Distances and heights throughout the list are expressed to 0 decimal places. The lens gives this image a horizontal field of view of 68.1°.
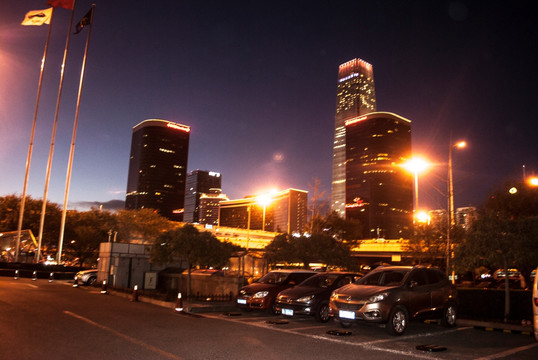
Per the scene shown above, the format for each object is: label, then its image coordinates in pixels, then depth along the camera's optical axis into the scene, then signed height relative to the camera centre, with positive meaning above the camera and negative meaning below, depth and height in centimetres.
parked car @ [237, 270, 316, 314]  1380 -129
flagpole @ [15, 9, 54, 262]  3344 +798
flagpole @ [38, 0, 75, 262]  3359 +1033
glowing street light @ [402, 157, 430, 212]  2198 +524
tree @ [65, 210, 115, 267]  5062 +108
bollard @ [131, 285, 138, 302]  1689 -210
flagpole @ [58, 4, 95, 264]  3328 +991
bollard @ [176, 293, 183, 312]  1369 -196
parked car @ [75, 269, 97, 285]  2492 -217
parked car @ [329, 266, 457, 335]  998 -103
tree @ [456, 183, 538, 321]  1225 +65
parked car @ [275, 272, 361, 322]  1216 -128
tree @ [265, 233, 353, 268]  2480 +19
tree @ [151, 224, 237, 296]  1788 +0
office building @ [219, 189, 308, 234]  19314 +2103
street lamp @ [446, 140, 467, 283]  1911 +420
